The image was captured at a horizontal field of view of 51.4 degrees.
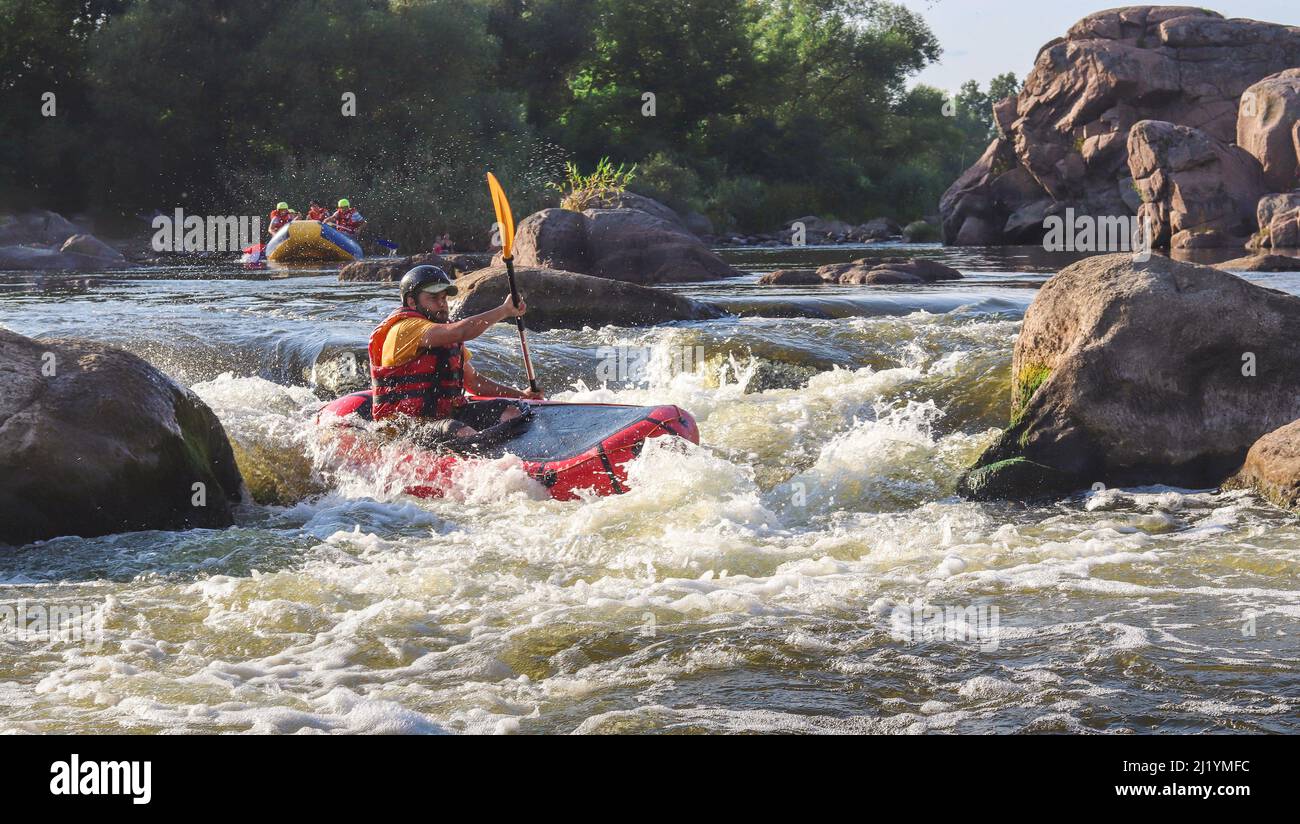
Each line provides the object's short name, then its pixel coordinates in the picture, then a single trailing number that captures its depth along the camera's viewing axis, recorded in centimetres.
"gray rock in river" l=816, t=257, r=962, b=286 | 1781
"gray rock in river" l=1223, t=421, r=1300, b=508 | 677
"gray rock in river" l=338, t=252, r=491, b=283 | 1853
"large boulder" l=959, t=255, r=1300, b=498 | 742
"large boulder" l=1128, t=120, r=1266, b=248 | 2516
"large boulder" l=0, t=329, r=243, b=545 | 644
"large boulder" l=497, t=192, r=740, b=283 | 1708
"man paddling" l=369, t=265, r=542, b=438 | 750
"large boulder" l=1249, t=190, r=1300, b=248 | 2397
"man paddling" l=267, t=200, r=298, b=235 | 2527
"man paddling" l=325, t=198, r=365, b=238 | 2523
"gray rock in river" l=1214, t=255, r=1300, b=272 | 1791
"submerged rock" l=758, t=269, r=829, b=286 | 1788
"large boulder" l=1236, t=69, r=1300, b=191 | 2566
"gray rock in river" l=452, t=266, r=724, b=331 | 1275
